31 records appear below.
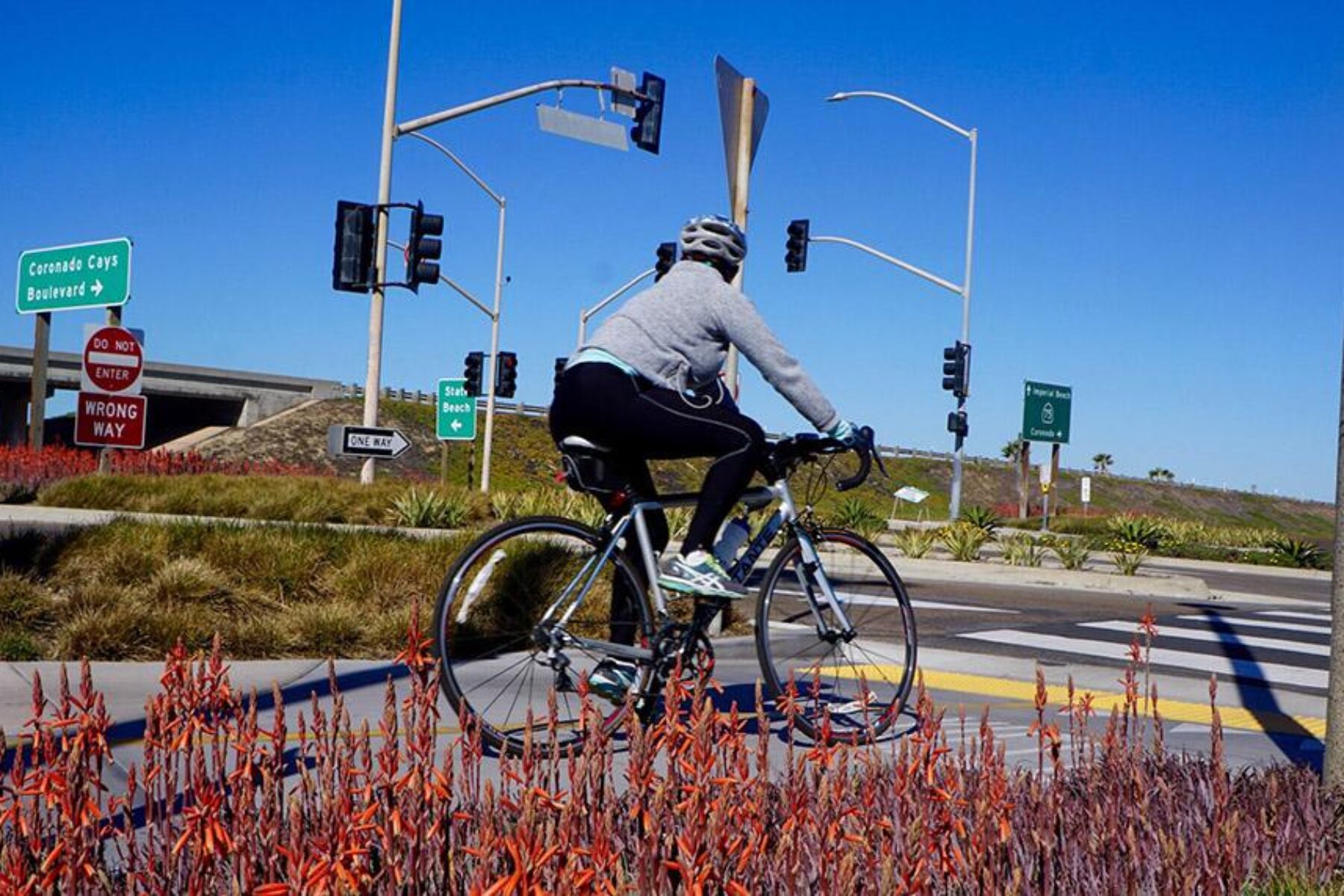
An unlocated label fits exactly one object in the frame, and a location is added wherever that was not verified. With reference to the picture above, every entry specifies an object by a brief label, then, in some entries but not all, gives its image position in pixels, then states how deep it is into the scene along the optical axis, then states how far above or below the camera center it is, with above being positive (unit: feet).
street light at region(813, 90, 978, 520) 118.21 +17.70
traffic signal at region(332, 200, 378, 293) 62.59 +9.66
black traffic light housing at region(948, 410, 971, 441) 124.77 +6.34
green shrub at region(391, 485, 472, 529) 66.54 -2.12
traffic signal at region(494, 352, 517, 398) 133.28 +9.24
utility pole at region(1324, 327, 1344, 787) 12.64 -1.54
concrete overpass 215.92 +9.71
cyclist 15.88 +1.08
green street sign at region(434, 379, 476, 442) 108.37 +4.17
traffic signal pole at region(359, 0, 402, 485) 63.87 +10.12
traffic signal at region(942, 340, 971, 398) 122.31 +11.07
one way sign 56.24 +0.87
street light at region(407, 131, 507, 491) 127.13 +13.91
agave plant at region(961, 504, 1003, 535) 96.30 -1.62
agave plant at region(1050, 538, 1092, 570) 65.92 -2.56
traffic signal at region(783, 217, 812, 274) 98.84 +16.97
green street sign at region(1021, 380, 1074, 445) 143.02 +8.97
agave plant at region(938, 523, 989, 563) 66.18 -2.27
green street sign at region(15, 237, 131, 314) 71.77 +9.01
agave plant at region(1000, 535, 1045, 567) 64.44 -2.60
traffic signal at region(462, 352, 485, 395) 128.88 +9.52
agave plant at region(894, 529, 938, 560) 68.28 -2.48
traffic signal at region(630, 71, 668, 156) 66.85 +17.19
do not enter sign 61.57 +3.79
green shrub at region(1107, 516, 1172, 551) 95.76 -1.91
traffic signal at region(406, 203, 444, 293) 65.26 +10.16
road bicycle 15.90 -1.62
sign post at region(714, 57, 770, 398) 33.30 +8.73
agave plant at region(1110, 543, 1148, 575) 60.23 -2.52
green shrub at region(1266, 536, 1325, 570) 85.05 -2.51
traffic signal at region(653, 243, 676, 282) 68.92 +11.56
